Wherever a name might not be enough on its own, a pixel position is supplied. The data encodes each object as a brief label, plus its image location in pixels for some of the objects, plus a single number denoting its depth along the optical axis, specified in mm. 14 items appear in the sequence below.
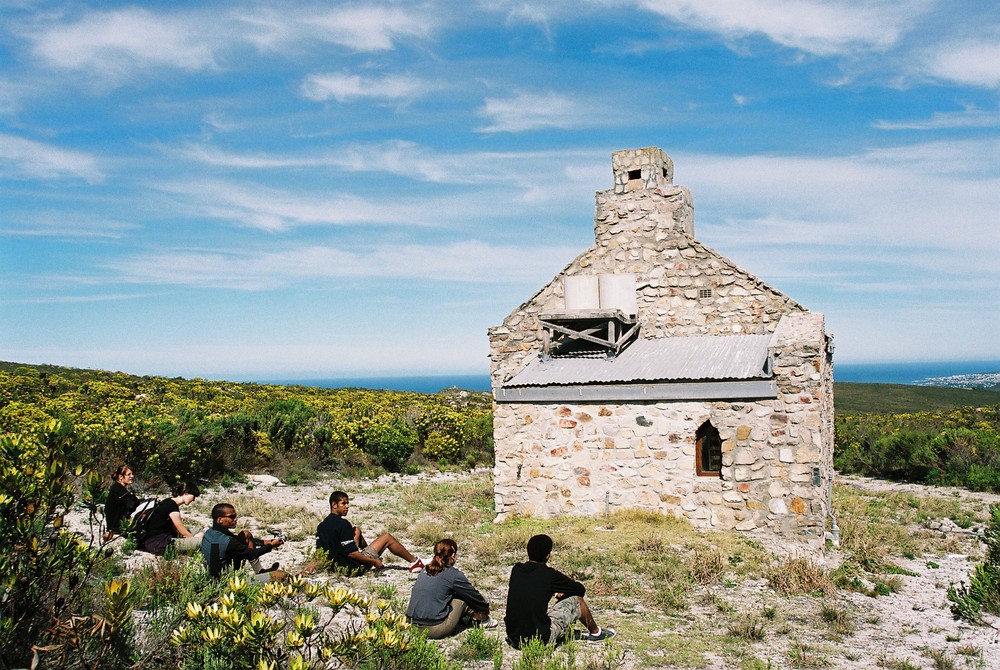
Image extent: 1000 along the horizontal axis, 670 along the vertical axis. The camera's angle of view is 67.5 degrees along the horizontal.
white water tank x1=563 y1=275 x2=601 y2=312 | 15211
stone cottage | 12695
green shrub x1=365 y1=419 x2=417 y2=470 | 23062
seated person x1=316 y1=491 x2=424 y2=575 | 10047
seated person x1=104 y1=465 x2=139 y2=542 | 9406
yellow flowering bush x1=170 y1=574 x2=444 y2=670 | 4707
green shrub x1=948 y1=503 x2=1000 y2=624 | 7938
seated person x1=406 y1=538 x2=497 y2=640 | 7836
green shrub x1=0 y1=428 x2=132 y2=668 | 4848
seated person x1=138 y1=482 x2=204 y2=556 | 9492
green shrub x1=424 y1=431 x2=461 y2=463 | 24844
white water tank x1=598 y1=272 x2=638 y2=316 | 15211
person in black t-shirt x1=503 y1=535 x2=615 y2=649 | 7332
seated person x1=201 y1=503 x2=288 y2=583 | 8578
